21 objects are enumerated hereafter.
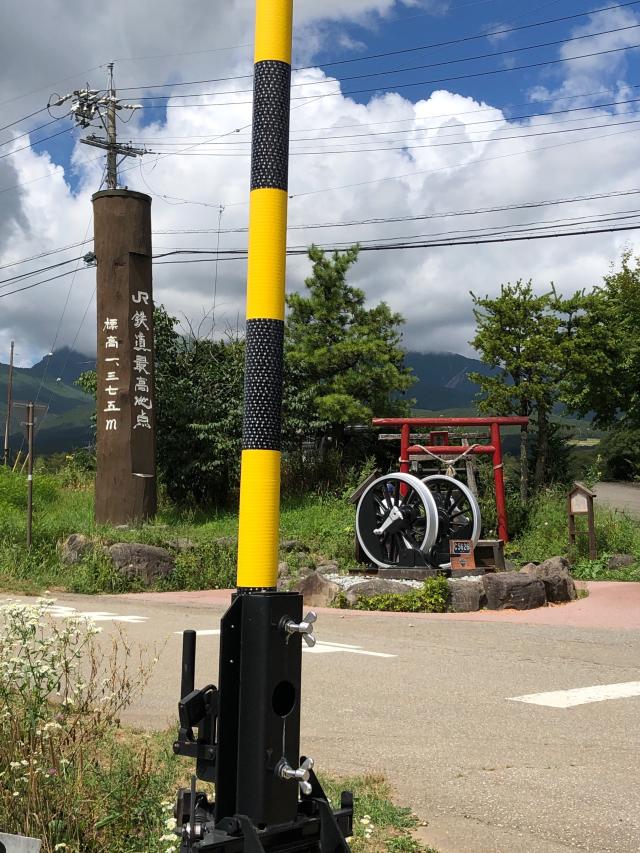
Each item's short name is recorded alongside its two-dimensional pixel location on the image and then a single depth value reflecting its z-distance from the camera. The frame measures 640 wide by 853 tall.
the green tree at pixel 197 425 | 23.33
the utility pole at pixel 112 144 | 26.06
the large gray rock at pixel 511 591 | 12.99
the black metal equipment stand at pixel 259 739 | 2.73
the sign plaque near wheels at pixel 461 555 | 15.78
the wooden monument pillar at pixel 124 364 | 20.00
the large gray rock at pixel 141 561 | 15.91
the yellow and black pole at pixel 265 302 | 3.03
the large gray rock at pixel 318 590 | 13.66
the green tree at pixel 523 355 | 25.19
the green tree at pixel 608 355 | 26.75
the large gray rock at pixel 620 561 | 16.41
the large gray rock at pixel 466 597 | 13.05
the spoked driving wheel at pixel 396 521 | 16.27
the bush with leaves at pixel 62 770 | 3.74
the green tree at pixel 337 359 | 24.06
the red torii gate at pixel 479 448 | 17.67
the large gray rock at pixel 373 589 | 13.55
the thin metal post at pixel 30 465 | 15.71
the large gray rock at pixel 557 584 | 13.39
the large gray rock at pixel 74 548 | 16.55
